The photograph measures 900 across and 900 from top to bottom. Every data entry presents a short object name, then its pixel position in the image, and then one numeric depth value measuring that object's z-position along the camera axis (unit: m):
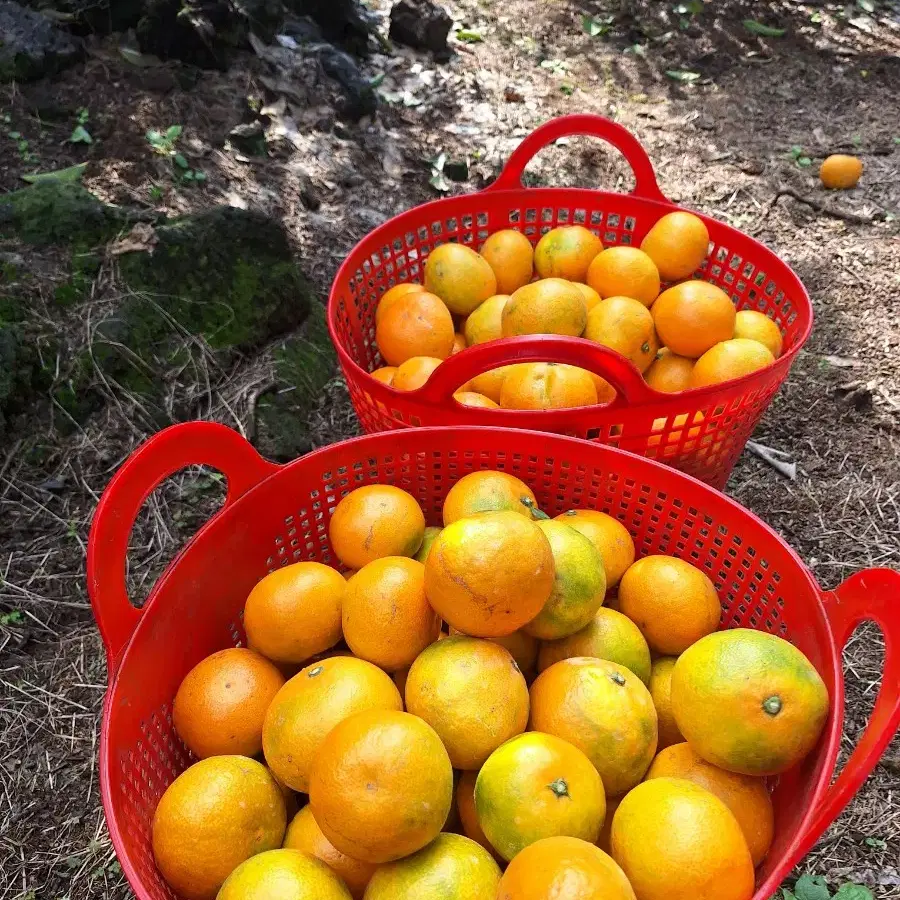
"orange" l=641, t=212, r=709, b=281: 0.96
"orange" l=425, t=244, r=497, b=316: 0.97
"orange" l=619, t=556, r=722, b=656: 0.67
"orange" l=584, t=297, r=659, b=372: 0.88
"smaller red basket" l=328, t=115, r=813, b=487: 0.73
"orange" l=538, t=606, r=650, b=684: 0.65
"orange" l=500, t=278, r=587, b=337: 0.85
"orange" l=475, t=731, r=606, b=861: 0.53
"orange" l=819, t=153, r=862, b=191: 1.59
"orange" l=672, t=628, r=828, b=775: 0.55
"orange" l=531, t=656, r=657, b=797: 0.58
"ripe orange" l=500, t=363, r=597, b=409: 0.80
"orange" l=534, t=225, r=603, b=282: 1.00
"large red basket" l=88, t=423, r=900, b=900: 0.55
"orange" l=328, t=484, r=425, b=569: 0.70
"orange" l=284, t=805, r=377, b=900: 0.56
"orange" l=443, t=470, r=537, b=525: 0.69
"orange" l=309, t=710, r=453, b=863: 0.50
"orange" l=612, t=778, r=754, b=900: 0.51
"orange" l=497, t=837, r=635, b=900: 0.47
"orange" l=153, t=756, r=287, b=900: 0.56
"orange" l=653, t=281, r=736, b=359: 0.88
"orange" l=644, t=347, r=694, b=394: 0.91
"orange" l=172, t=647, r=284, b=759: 0.64
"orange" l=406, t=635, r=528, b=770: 0.58
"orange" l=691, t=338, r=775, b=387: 0.83
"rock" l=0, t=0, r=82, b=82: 1.38
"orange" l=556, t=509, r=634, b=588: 0.71
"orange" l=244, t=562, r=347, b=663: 0.67
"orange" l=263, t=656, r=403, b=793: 0.58
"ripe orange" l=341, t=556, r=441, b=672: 0.63
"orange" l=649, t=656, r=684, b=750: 0.65
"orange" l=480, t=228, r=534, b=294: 1.02
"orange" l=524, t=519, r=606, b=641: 0.63
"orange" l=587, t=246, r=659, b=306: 0.94
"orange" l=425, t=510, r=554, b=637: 0.58
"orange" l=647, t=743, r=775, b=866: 0.57
